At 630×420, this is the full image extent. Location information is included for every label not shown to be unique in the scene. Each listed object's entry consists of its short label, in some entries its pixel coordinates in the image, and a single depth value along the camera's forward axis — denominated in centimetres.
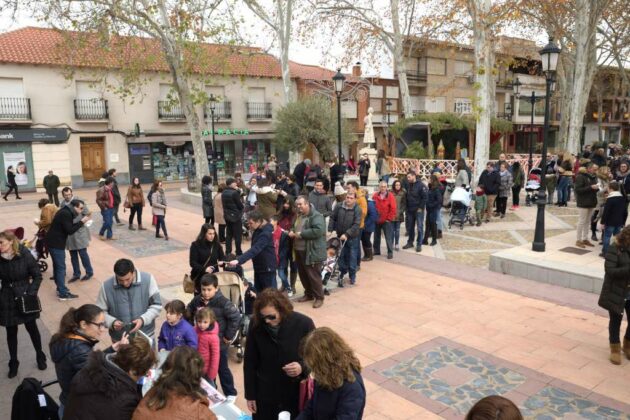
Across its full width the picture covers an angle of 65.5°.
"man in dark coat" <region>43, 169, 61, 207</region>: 1709
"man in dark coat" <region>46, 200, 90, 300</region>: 775
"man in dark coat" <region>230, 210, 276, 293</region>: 616
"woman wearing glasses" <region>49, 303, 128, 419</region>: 337
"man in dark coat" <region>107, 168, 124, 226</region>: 1242
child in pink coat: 427
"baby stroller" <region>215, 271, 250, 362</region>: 562
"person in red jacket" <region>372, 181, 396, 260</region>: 980
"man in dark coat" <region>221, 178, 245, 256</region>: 999
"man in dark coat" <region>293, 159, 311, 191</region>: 1641
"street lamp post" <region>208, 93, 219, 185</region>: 2636
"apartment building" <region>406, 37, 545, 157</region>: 3941
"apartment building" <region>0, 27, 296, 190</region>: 2406
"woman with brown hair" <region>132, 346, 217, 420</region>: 263
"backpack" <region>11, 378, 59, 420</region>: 328
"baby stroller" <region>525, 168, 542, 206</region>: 1598
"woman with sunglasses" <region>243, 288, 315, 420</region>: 337
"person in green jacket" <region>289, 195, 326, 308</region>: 717
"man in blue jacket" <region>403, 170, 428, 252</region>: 1027
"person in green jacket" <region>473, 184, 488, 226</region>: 1309
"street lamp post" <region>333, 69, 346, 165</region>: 1471
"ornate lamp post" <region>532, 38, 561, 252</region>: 949
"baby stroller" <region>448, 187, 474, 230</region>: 1269
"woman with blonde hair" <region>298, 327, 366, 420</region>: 267
